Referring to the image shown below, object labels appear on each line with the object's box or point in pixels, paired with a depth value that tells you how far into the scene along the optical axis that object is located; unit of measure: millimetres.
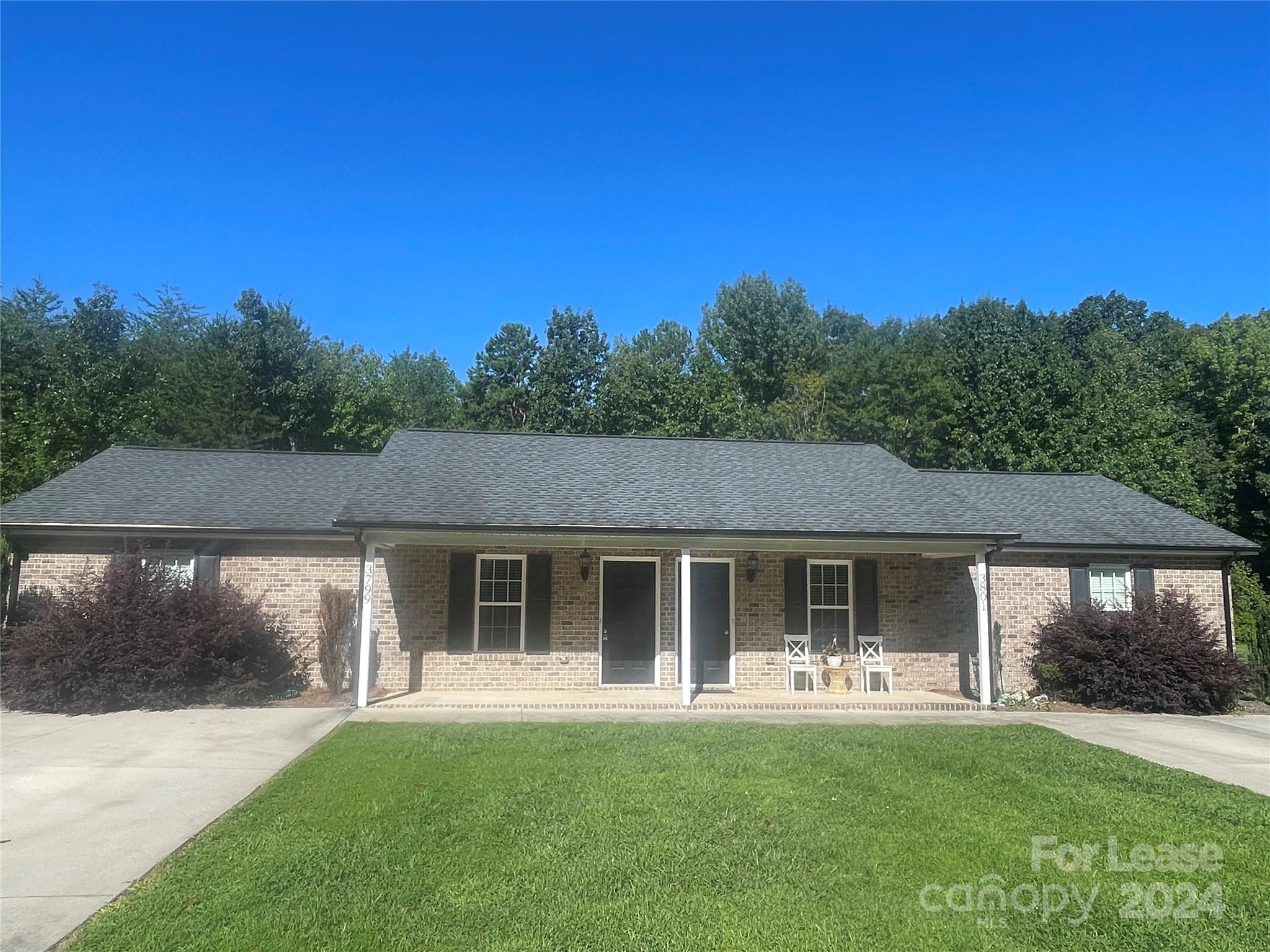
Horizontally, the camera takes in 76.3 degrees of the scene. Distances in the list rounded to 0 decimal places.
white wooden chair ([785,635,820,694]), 13469
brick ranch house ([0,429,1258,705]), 12398
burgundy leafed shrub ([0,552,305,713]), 10938
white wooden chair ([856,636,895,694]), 13469
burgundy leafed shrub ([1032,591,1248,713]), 12273
